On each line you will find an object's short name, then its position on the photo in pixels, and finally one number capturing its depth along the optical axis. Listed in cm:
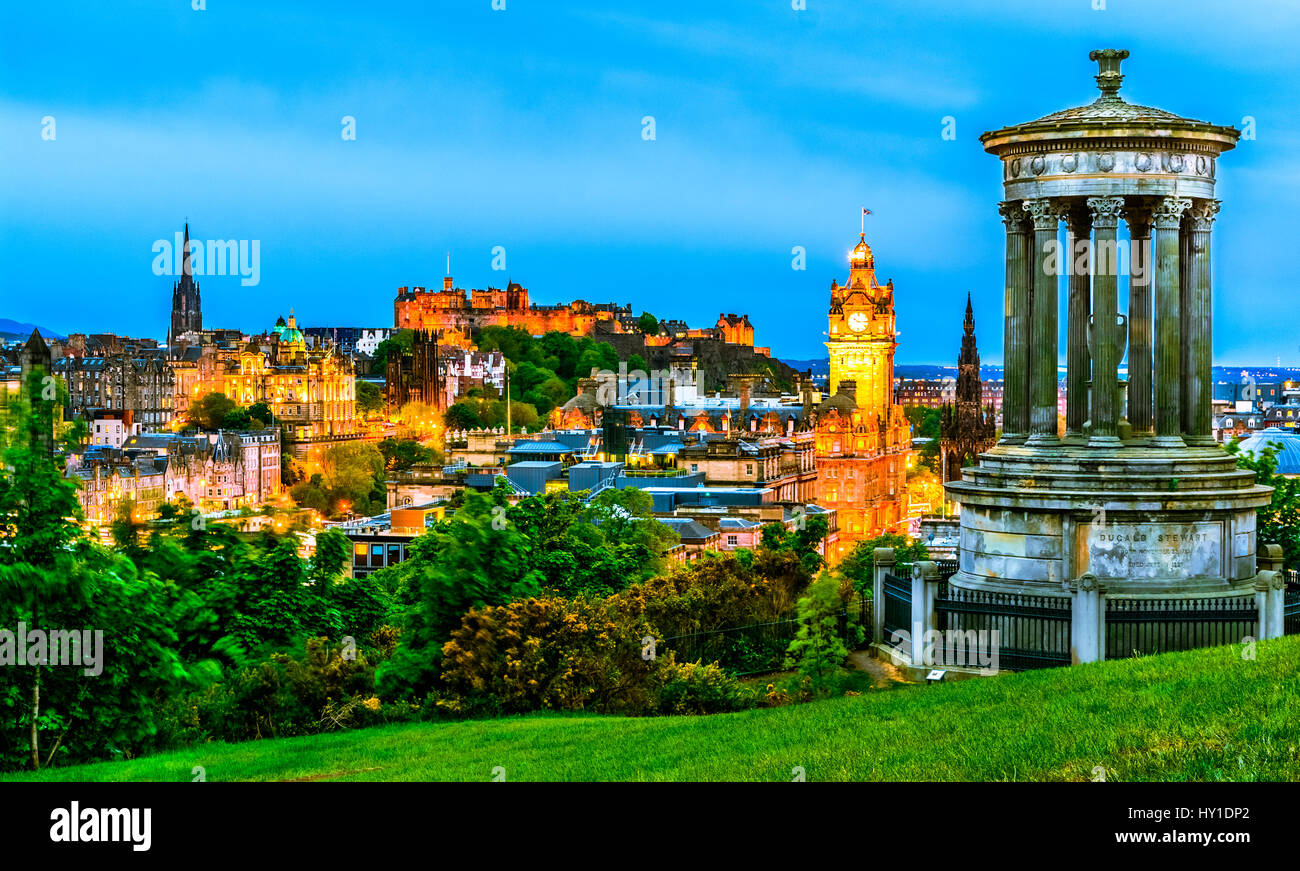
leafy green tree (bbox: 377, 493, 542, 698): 3131
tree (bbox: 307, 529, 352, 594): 4369
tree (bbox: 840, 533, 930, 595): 3975
